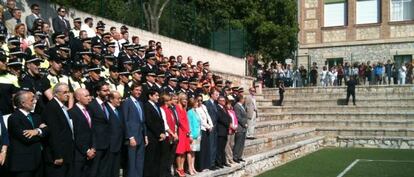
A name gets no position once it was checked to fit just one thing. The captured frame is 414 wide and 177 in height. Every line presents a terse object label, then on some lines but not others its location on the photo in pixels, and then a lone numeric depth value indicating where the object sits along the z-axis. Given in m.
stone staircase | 19.67
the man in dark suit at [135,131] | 9.59
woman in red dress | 11.58
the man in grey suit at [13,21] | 11.91
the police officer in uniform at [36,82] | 8.11
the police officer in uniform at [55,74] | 8.98
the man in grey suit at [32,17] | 12.85
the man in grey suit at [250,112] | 18.08
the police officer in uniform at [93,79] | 9.45
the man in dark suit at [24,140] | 6.96
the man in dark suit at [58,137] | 7.38
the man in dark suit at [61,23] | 13.46
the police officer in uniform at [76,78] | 9.32
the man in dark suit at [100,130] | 8.60
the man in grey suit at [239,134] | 14.78
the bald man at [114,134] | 8.96
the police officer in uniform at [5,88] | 7.64
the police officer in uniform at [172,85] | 12.04
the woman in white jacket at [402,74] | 35.19
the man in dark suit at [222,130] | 13.65
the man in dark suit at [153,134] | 10.21
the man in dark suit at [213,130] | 13.08
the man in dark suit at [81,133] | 8.00
